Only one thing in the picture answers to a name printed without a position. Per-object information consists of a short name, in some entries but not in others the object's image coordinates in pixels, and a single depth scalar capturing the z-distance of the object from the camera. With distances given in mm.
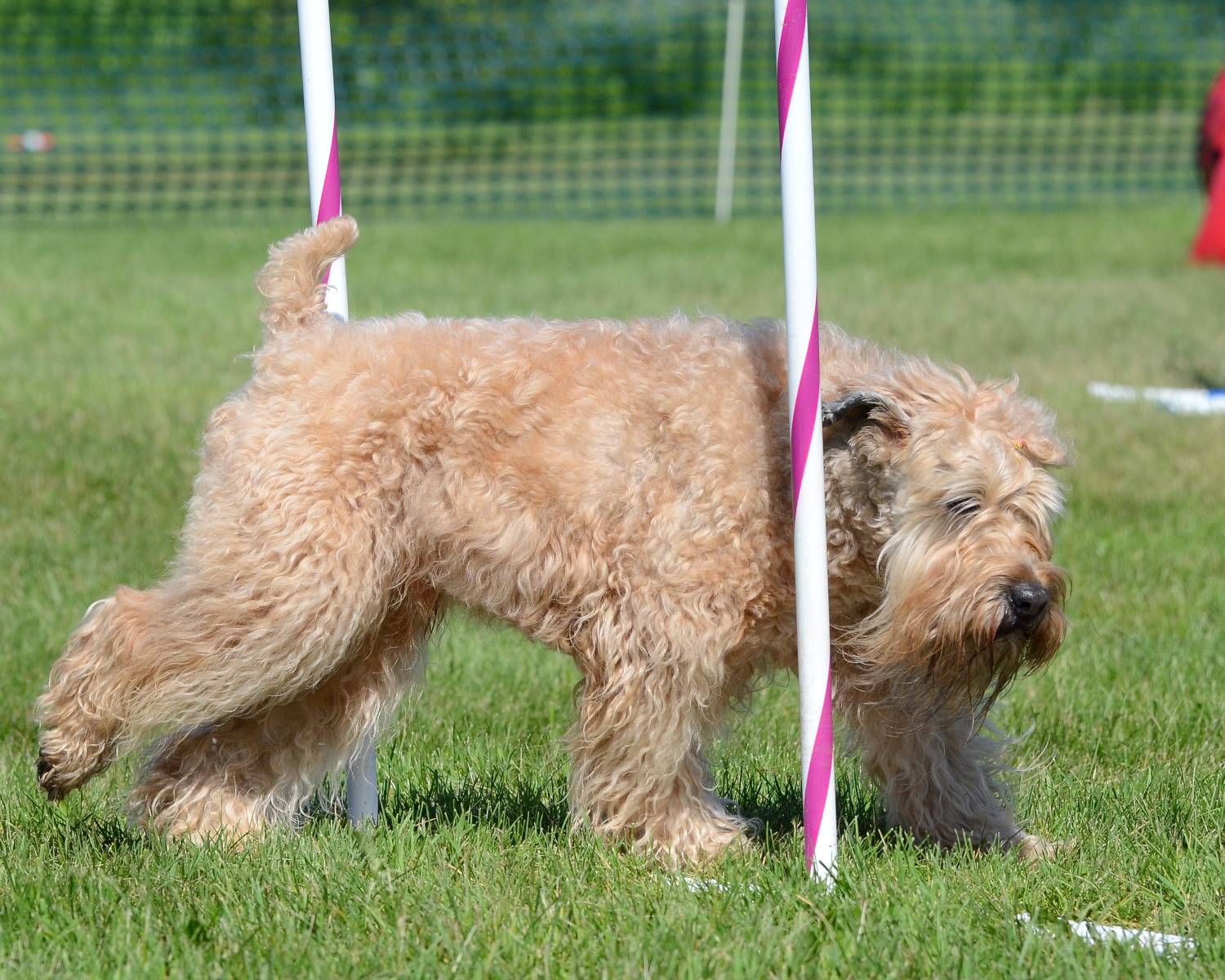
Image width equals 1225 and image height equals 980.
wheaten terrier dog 7641
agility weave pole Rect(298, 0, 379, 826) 8703
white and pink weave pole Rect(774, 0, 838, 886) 7316
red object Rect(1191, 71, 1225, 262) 28422
